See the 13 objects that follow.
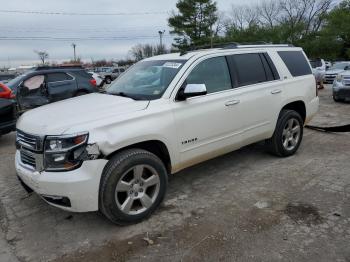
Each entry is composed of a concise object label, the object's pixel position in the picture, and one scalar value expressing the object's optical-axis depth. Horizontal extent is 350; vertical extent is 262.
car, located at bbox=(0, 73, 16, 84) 22.42
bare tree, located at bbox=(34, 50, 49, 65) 74.00
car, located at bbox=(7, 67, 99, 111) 10.42
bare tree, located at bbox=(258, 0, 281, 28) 58.76
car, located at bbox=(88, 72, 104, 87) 16.41
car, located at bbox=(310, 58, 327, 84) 22.11
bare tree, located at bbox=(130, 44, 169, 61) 76.76
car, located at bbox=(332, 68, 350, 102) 11.80
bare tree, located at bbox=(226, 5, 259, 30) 57.18
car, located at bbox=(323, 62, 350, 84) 20.57
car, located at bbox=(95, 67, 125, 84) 37.16
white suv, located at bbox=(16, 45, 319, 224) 3.32
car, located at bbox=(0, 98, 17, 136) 7.16
